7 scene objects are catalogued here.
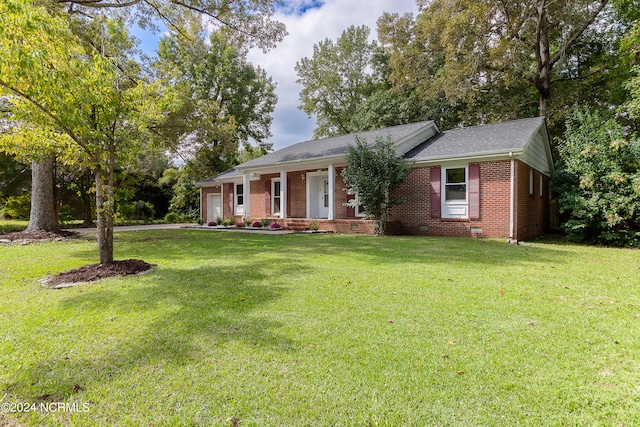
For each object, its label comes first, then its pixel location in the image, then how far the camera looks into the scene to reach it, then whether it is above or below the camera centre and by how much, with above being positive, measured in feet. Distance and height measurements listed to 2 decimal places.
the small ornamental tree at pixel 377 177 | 37.55 +4.00
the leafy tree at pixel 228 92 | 52.65 +37.45
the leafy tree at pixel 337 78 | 98.99 +41.72
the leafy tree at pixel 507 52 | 50.29 +28.15
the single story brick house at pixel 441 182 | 35.35 +3.71
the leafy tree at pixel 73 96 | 13.05 +5.89
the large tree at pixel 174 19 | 37.76 +24.80
